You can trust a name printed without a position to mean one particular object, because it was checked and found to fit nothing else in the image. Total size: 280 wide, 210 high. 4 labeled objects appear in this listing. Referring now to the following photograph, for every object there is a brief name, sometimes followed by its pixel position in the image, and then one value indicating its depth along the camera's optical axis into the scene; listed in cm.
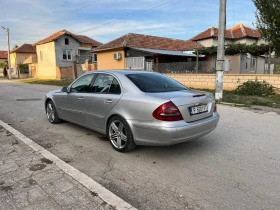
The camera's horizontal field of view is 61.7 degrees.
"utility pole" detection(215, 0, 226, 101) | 1018
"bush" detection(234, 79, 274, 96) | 1205
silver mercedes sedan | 361
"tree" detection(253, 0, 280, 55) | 1261
